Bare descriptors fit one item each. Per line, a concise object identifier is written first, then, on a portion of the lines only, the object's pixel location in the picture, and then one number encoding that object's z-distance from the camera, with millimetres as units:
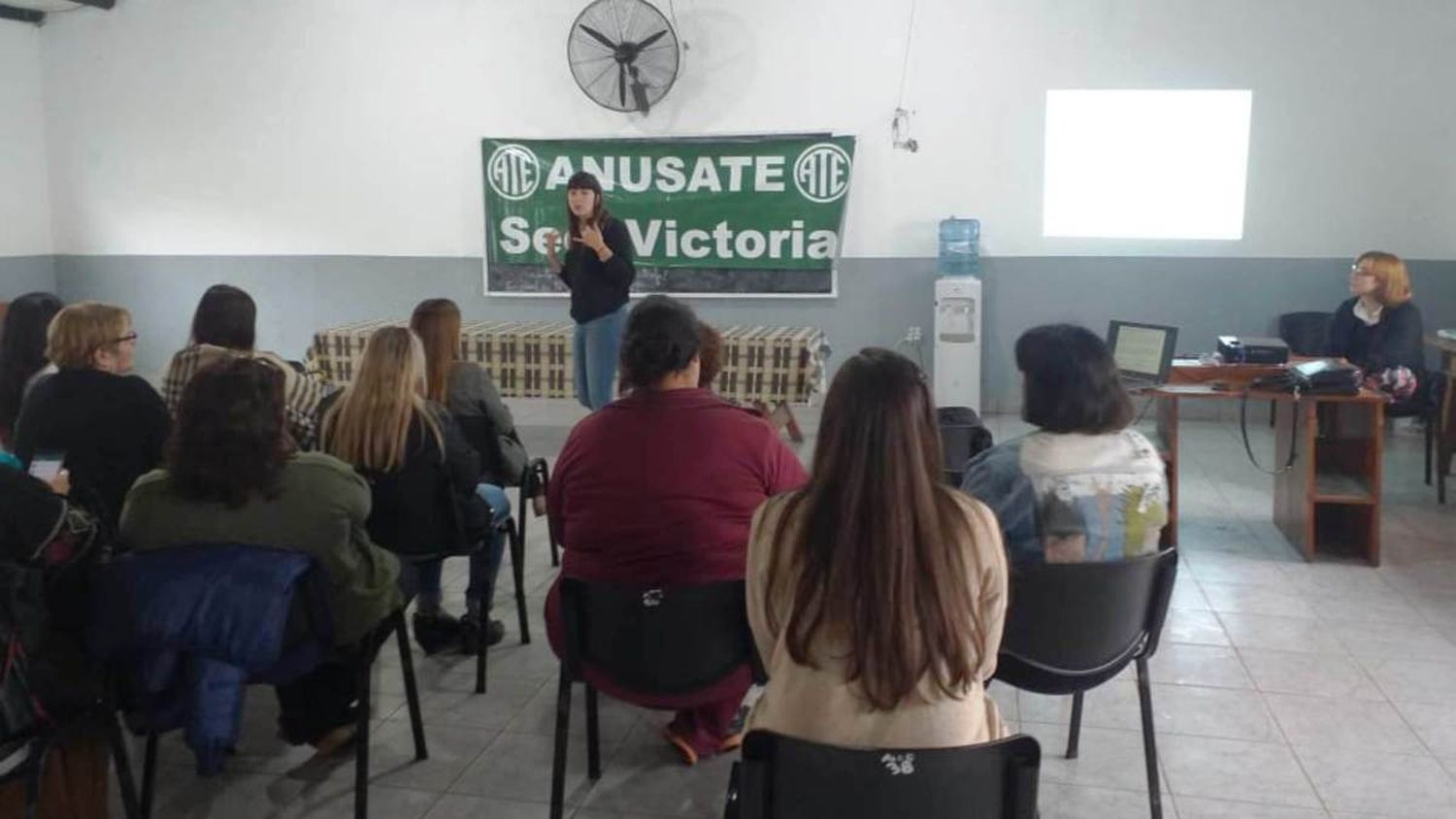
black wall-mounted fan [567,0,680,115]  6832
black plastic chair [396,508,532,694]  3045
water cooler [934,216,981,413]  6531
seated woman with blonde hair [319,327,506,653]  2771
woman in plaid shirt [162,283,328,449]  3094
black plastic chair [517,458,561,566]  3445
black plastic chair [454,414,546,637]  3264
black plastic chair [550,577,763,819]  2041
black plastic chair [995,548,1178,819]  2076
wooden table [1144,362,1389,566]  4000
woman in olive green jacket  2188
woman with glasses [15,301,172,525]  2717
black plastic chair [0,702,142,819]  1933
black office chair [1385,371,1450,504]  4891
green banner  6949
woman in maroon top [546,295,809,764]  2225
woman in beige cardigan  1495
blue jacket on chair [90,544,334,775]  1990
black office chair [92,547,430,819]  1984
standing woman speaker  5051
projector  4156
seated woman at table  4680
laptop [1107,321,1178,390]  4090
